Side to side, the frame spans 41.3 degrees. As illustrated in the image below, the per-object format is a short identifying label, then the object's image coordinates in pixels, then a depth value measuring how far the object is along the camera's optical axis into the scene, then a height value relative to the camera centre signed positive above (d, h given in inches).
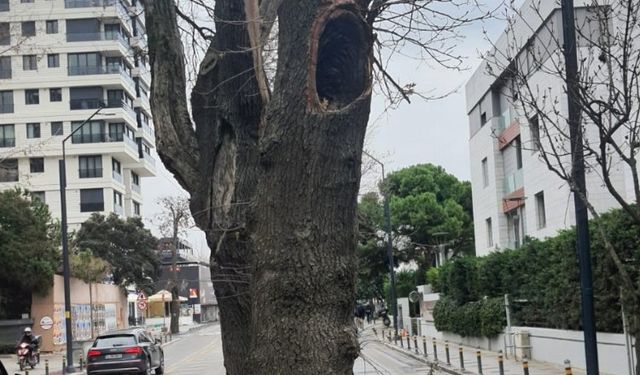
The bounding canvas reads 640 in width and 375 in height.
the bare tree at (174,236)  2374.3 +103.2
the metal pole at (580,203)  400.5 +22.2
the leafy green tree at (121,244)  2386.8 +86.4
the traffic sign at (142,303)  2025.8 -70.9
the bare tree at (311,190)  163.3 +14.6
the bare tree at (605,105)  332.2 +62.1
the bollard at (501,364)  720.2 -94.8
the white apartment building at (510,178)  1156.5 +130.4
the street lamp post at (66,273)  1221.7 +6.1
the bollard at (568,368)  533.2 -74.3
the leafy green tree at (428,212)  2306.8 +124.9
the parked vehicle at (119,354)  989.2 -93.4
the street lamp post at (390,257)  1637.6 +5.1
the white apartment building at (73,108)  2709.2 +550.1
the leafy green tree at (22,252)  1582.2 +51.6
